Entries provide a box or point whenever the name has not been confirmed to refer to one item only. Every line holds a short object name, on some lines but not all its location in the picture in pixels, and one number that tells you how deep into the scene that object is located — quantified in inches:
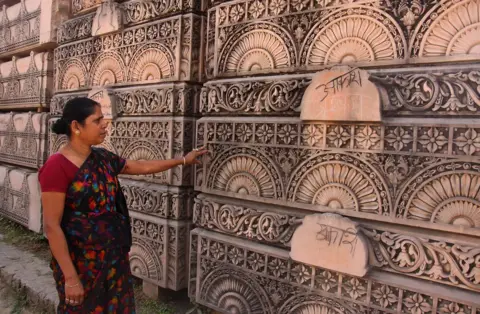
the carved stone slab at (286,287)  62.7
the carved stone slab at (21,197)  158.9
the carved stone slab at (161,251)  98.3
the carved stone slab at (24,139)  159.3
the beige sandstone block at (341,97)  64.8
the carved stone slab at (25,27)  152.0
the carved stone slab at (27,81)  160.8
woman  63.2
